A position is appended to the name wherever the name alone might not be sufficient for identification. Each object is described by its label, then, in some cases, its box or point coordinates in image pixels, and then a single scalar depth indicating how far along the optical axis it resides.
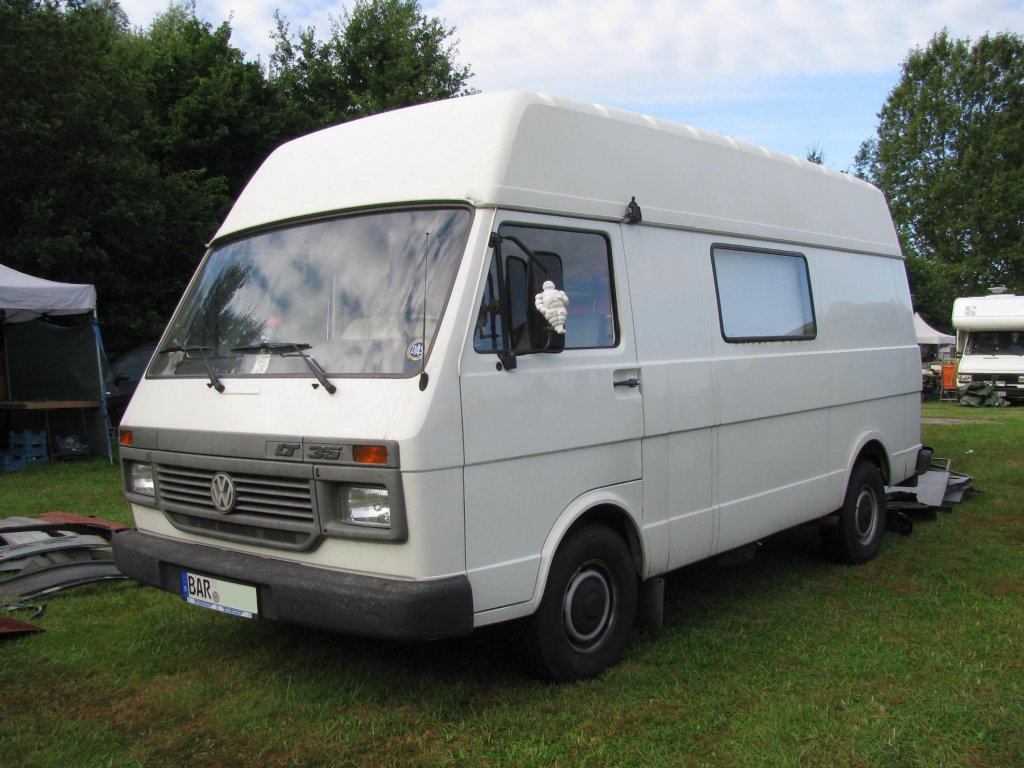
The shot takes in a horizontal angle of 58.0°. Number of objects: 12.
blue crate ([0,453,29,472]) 11.62
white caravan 22.81
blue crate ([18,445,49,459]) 11.87
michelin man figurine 4.04
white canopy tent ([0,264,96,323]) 10.72
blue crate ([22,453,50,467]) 11.85
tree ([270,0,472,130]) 22.77
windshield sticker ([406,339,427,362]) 3.79
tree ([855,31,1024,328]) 40.88
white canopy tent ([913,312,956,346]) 33.69
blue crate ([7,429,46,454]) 11.88
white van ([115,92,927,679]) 3.73
